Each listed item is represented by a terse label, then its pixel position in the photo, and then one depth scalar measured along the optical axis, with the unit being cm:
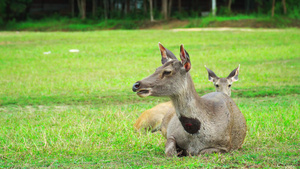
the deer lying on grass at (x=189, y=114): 1045
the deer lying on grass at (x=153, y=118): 1531
